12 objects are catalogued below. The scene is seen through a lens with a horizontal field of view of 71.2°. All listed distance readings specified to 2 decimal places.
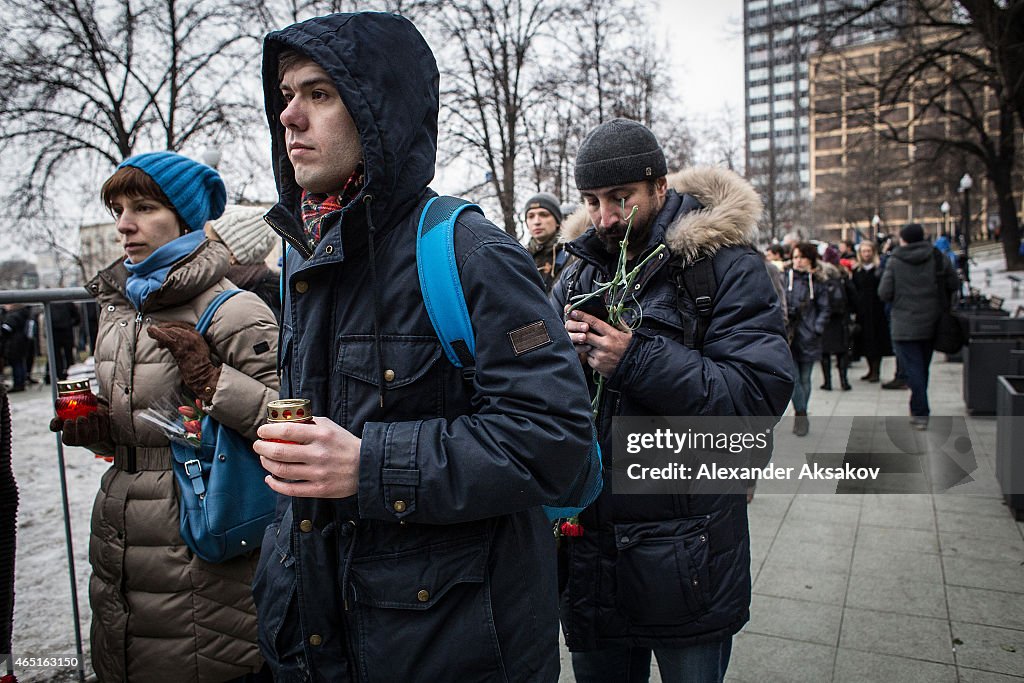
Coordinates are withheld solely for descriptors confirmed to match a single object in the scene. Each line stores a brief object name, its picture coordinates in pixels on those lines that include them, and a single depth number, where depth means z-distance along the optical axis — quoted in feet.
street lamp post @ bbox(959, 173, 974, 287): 94.38
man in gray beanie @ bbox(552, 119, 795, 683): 6.84
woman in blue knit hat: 7.81
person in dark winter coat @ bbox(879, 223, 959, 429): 24.89
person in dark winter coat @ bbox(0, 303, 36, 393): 47.87
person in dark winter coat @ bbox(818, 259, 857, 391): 33.01
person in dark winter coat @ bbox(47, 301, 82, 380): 42.93
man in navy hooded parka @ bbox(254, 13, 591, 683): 4.33
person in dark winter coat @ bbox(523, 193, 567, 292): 19.17
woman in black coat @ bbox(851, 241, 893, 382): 36.14
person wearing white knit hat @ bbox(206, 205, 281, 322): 12.53
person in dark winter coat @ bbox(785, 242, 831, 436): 25.58
